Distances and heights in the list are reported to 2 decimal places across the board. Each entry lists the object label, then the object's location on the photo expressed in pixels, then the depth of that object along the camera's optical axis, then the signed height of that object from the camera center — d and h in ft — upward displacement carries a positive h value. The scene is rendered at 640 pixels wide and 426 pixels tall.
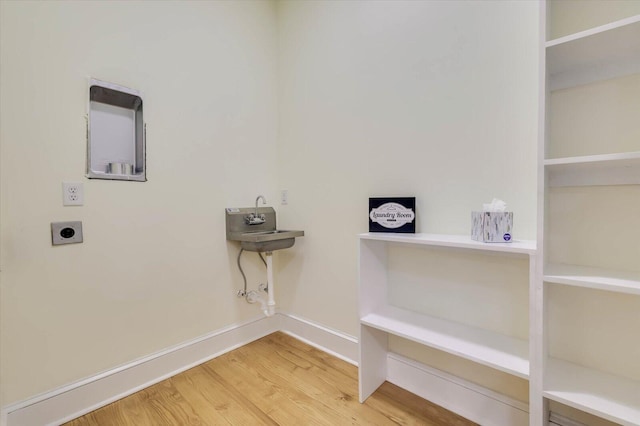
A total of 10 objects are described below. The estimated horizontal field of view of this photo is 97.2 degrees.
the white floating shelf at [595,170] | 2.86 +0.47
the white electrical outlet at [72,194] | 4.64 +0.28
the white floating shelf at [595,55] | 2.85 +1.78
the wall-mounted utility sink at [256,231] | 6.25 -0.53
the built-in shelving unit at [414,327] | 3.69 -1.94
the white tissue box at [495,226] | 3.76 -0.24
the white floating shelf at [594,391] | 2.81 -2.05
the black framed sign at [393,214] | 4.85 -0.09
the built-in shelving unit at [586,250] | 2.96 -0.54
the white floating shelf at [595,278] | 2.76 -0.75
